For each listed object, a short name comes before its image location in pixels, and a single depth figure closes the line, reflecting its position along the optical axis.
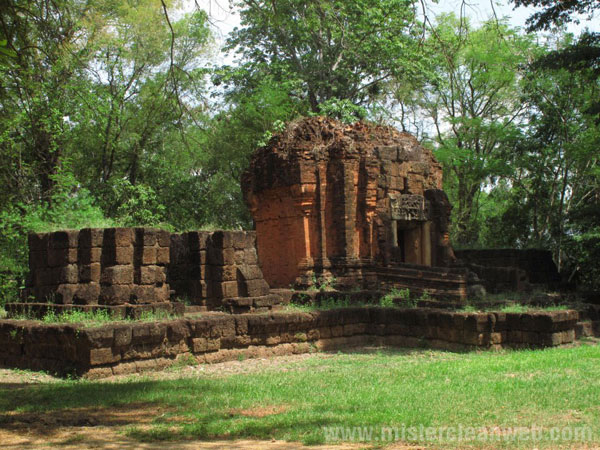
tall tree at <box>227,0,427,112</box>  24.28
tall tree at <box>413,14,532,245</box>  27.06
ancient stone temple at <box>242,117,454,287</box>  16.08
